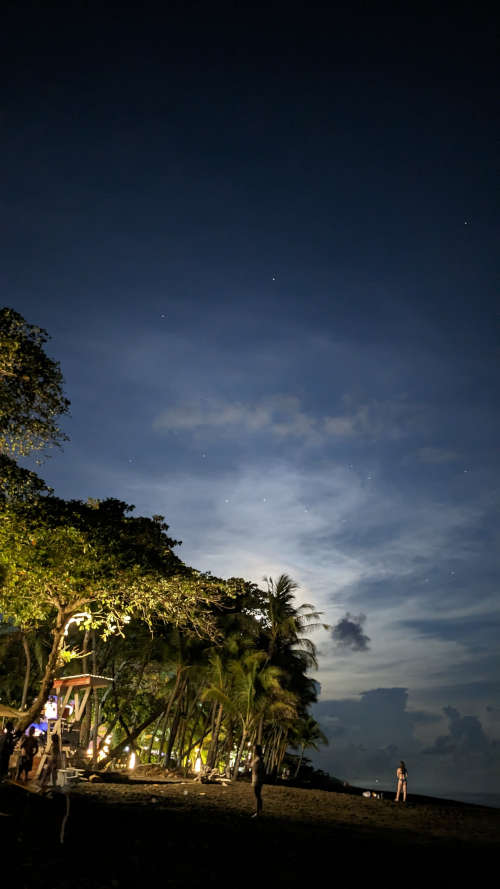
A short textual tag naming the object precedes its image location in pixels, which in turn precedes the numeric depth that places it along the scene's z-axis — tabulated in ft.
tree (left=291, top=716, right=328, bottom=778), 184.57
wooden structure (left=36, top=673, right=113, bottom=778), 69.31
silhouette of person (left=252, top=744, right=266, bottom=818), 48.96
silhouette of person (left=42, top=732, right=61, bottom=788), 49.90
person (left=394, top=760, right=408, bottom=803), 85.73
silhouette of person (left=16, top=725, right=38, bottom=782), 53.83
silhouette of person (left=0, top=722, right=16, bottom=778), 53.16
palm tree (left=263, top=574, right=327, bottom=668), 123.95
